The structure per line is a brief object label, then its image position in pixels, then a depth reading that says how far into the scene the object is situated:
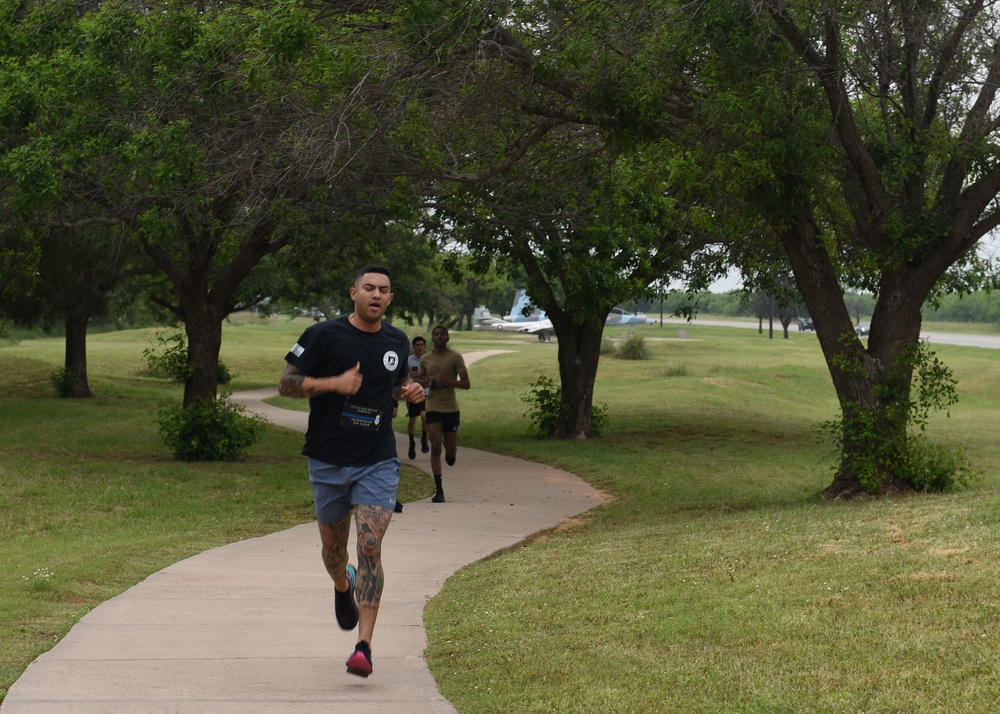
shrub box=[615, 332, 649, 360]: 47.50
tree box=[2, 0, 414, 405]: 11.44
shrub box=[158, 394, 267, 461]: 17.36
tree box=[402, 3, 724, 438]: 11.49
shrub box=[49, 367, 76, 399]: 29.95
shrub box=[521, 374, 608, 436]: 22.45
